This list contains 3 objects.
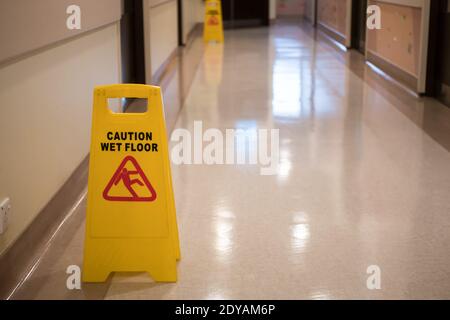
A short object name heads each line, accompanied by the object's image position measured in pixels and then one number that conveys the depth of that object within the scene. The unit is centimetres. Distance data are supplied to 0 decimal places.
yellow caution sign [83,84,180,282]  271
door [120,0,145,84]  684
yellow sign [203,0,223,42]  1284
